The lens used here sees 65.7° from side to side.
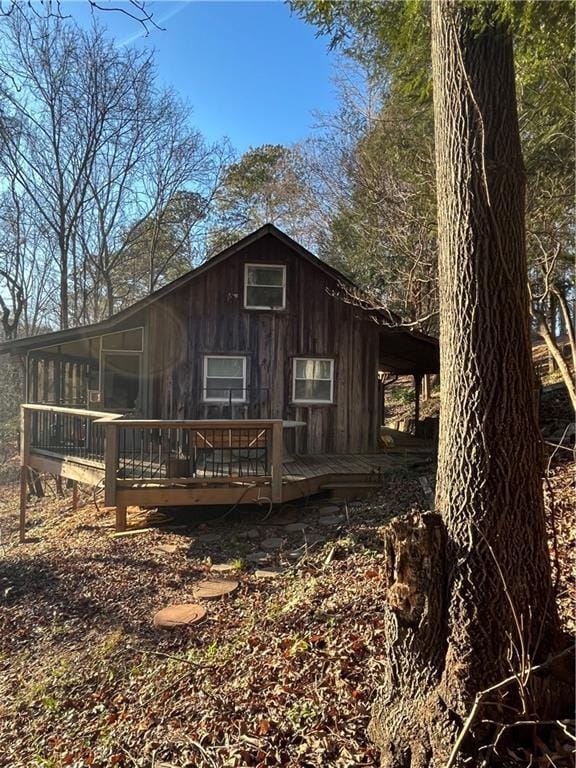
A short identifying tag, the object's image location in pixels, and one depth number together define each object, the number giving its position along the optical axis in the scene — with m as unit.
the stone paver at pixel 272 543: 6.23
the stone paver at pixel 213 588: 4.87
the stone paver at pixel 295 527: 6.71
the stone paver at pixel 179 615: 4.33
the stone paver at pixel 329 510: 7.24
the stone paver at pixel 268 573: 5.24
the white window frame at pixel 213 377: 10.05
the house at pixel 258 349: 9.96
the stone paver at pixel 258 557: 5.75
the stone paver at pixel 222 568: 5.58
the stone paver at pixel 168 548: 6.32
